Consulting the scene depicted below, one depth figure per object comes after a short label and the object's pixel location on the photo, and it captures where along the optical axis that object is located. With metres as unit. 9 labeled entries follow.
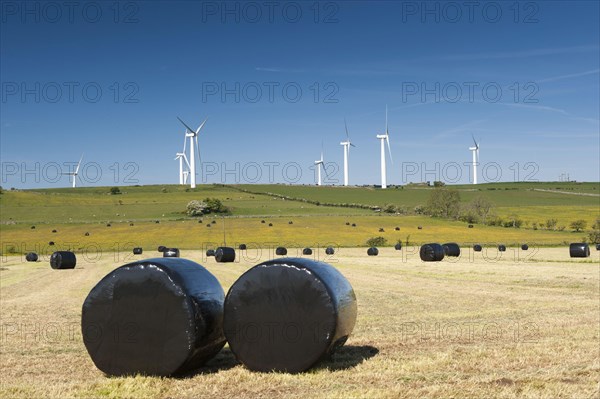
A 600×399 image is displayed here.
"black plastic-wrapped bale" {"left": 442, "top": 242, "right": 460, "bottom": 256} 50.91
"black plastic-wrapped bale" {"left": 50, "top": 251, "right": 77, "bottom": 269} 43.34
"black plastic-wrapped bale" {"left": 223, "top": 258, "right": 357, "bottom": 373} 10.84
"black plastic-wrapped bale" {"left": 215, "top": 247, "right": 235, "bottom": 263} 47.97
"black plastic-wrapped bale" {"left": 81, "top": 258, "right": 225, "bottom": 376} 10.68
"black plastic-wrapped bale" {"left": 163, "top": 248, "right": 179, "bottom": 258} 48.31
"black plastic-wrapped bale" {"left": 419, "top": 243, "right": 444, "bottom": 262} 46.16
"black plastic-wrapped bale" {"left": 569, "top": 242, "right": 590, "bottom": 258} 49.47
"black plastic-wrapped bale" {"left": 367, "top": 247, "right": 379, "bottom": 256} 55.22
